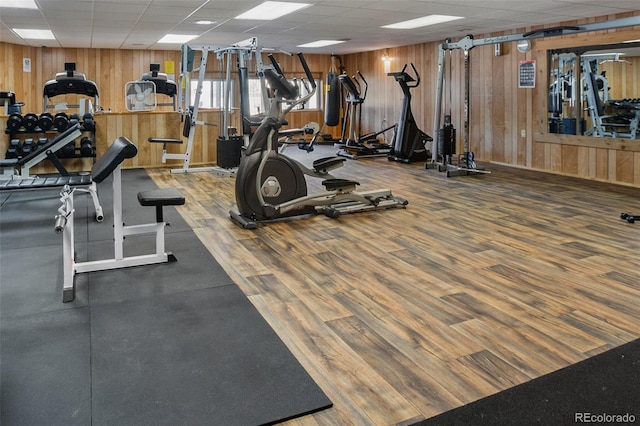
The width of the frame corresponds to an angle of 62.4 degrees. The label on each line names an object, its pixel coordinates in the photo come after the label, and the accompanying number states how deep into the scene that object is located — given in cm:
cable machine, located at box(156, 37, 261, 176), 711
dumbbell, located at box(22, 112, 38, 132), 730
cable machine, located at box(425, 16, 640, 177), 610
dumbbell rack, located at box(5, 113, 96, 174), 720
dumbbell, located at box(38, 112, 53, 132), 736
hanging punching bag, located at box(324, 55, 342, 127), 1076
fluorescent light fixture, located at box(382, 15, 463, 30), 718
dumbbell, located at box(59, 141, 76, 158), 750
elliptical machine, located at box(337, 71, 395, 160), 972
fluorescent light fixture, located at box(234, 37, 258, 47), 981
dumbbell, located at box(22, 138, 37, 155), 717
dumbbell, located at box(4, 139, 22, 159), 711
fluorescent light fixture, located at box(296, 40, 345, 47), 1008
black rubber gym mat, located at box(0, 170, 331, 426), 189
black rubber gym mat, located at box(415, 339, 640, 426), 176
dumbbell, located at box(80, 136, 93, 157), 764
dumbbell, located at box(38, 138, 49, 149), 731
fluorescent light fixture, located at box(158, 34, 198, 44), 904
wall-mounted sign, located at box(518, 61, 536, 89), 786
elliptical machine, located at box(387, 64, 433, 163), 869
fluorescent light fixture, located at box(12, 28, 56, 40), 812
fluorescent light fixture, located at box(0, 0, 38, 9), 590
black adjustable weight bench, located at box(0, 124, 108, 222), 459
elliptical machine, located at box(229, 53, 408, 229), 463
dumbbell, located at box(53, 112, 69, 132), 748
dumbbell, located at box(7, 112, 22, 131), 722
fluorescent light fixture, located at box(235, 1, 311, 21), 622
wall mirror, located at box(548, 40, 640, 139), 662
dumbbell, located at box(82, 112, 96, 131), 766
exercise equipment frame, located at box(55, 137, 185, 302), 304
